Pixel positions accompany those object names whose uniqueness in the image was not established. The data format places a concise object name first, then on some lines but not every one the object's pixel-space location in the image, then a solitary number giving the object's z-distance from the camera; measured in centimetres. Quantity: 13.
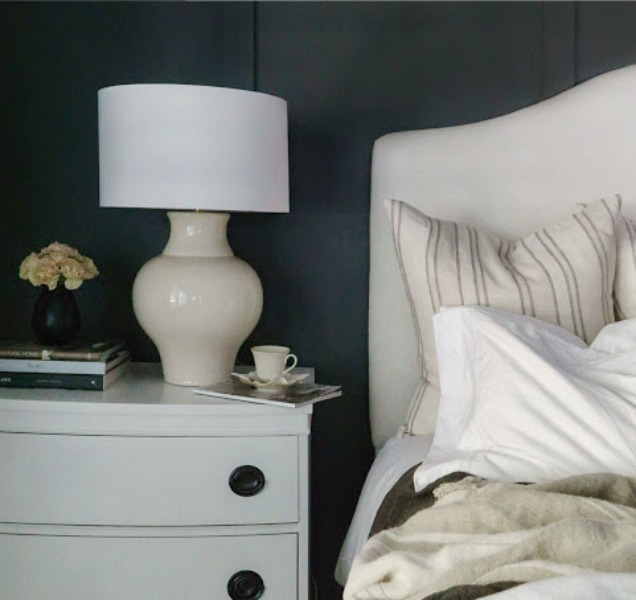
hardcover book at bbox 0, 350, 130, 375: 189
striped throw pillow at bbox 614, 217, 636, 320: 184
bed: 144
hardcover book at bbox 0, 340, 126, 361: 190
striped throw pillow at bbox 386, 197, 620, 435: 178
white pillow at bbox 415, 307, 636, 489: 143
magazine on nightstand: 179
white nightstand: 177
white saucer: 189
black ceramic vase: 199
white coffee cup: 192
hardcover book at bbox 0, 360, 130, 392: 189
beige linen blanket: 103
